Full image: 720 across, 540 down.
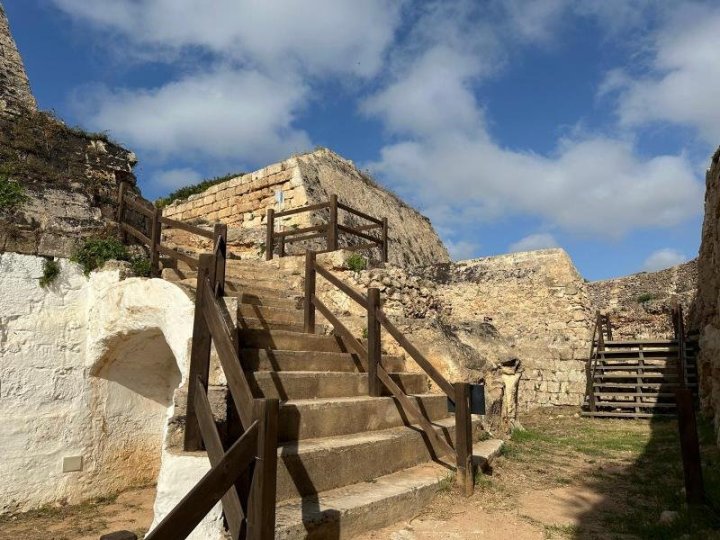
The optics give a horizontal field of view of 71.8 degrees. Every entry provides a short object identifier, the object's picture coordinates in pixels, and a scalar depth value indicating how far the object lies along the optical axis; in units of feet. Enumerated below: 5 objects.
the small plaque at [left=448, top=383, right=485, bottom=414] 15.29
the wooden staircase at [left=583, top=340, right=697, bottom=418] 35.06
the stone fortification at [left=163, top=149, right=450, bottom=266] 45.34
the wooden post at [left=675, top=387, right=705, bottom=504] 12.53
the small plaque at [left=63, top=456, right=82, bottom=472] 17.39
